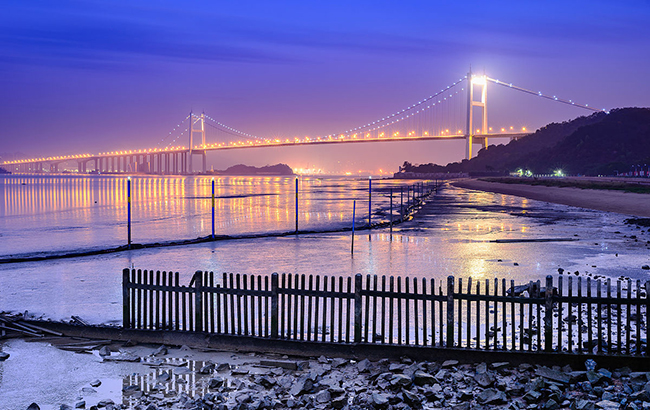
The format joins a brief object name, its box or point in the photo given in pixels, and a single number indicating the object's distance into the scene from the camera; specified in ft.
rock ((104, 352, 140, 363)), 24.52
